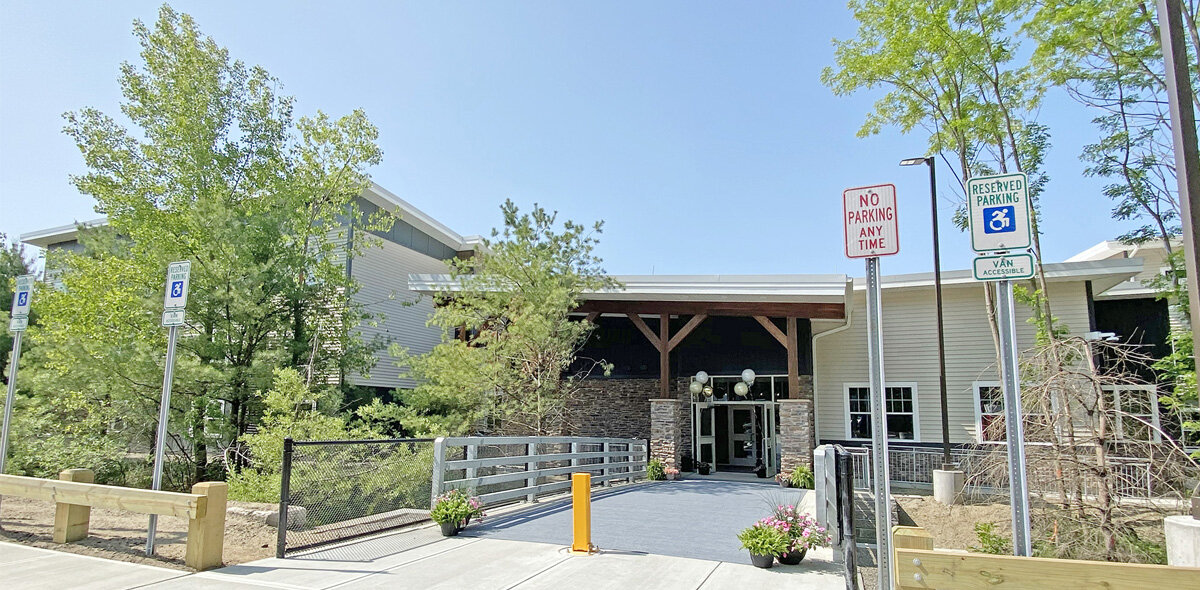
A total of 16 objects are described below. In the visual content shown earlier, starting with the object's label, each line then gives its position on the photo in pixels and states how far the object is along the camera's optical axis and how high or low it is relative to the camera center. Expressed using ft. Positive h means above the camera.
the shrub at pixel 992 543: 26.35 -5.73
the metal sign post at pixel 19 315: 28.40 +2.95
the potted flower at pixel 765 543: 21.06 -4.62
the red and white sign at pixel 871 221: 13.08 +3.31
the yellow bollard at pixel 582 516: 23.08 -4.21
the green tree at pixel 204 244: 39.78 +8.97
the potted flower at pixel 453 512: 26.08 -4.66
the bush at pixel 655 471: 50.83 -5.84
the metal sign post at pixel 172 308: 22.65 +2.63
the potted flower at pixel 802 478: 48.21 -5.95
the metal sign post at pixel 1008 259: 12.09 +2.55
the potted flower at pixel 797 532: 21.40 -4.38
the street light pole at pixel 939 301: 46.34 +6.41
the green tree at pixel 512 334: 46.39 +4.00
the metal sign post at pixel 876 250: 12.60 +2.77
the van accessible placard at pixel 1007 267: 12.63 +2.38
